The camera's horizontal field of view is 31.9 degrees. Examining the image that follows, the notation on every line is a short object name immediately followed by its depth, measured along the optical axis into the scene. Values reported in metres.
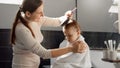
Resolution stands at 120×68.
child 1.40
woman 1.27
